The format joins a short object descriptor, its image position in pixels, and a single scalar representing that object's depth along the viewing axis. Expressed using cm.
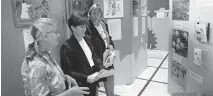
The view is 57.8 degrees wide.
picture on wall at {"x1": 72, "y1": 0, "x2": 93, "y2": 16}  269
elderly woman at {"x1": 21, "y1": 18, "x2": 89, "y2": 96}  133
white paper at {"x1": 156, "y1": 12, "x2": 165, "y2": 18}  686
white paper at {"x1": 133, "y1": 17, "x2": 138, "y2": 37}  417
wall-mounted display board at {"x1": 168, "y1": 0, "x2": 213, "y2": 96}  228
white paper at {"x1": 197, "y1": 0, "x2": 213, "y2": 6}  220
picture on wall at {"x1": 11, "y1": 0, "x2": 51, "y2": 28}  166
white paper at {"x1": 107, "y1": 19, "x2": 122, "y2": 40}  384
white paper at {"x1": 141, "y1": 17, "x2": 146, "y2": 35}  488
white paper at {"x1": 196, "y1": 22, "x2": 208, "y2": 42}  227
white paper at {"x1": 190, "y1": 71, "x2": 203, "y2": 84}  249
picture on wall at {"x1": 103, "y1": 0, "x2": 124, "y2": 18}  378
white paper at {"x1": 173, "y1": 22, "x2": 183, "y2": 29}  292
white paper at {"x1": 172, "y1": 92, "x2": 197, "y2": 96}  232
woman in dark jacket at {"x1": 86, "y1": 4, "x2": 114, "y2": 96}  273
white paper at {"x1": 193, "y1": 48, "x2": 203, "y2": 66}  242
